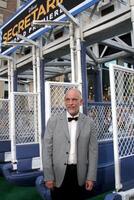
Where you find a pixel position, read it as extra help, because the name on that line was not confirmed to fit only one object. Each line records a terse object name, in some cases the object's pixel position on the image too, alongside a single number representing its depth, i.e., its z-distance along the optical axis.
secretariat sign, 3.28
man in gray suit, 1.75
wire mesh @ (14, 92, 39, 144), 3.91
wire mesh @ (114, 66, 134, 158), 2.26
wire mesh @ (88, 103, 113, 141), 3.41
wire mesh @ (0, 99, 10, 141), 4.61
